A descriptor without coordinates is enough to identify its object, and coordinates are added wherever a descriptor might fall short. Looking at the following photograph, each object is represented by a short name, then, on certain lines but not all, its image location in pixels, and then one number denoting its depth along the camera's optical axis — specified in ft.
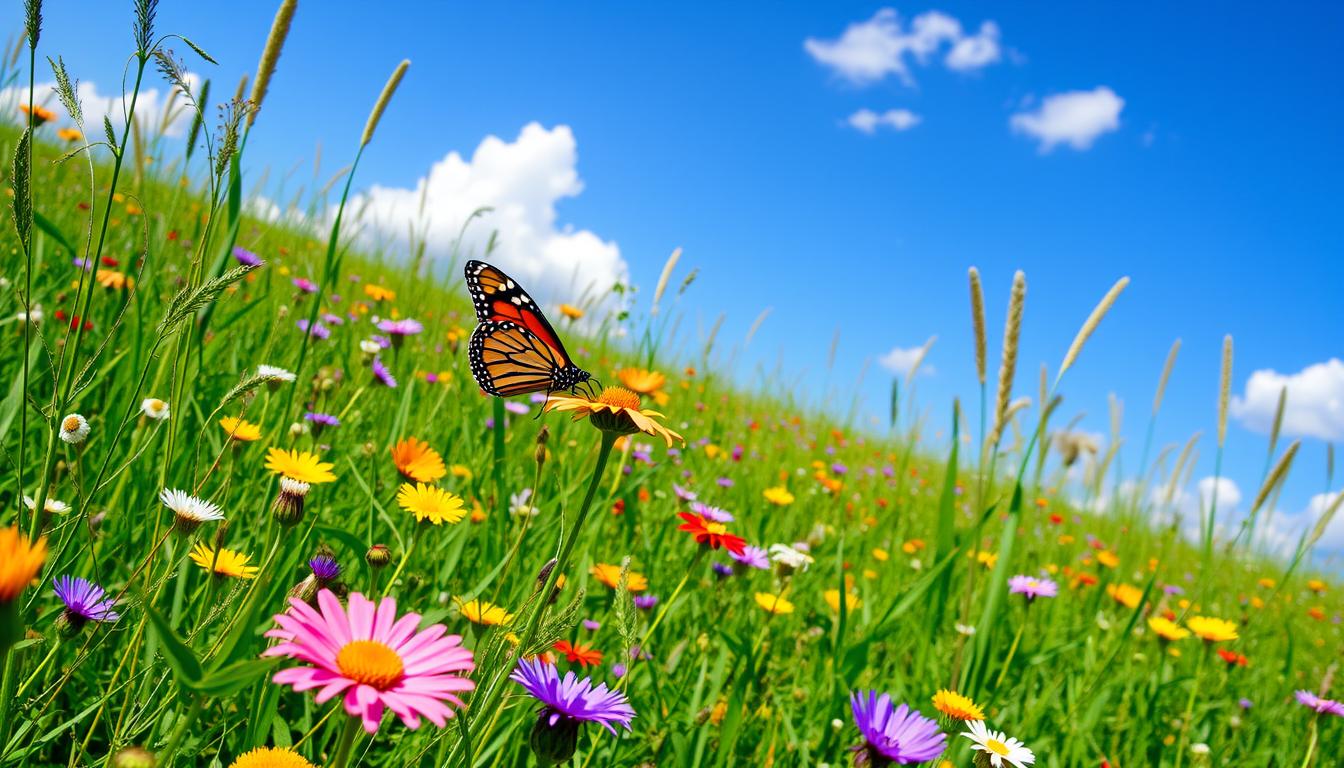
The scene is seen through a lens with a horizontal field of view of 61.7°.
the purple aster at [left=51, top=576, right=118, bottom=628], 1.59
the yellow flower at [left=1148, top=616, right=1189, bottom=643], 2.85
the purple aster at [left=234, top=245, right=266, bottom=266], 3.22
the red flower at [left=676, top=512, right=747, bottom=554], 2.11
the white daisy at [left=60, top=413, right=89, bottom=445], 1.76
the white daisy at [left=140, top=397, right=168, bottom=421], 2.12
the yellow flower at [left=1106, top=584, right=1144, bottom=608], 4.08
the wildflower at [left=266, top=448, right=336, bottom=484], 1.81
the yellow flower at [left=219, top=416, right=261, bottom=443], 2.12
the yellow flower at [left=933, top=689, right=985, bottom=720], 1.87
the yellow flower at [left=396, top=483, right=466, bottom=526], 1.81
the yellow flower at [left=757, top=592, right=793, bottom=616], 2.39
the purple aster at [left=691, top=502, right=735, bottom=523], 2.49
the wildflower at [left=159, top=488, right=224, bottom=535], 1.65
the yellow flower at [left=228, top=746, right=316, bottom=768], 1.29
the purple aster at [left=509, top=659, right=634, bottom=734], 1.50
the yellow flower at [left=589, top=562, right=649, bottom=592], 2.31
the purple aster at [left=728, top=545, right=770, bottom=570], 2.52
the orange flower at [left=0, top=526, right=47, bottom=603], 0.76
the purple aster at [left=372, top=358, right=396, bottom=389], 3.29
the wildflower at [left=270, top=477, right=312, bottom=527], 1.62
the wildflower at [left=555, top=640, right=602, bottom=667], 1.93
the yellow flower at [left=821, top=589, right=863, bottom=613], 3.01
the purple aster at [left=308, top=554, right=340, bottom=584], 1.58
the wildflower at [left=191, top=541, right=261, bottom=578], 1.73
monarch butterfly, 2.56
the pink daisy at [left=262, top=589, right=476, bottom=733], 1.14
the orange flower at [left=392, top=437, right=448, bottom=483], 2.00
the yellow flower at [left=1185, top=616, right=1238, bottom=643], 3.10
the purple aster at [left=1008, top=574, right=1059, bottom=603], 3.09
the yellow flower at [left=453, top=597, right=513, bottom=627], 1.77
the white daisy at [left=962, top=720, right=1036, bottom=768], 1.74
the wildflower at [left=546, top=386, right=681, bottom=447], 1.63
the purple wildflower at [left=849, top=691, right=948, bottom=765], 1.76
